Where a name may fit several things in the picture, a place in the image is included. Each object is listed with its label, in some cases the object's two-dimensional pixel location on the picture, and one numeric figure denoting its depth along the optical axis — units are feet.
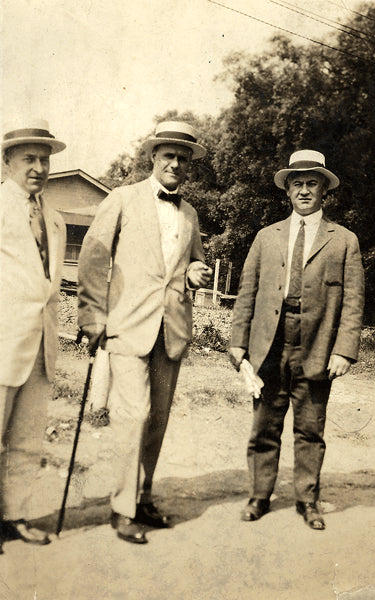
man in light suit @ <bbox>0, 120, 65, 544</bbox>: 7.77
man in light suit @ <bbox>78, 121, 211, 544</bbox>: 8.54
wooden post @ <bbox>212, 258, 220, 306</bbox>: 23.50
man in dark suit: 9.92
